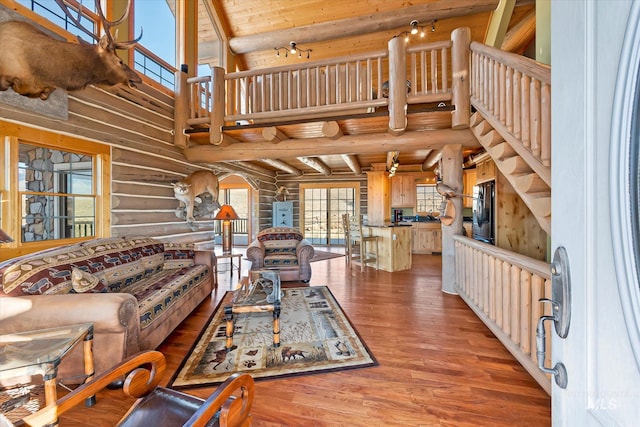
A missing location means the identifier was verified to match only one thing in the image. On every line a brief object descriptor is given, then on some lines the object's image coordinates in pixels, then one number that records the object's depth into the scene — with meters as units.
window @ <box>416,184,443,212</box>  7.73
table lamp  4.81
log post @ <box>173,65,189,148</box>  4.32
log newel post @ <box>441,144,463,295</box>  3.82
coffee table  2.33
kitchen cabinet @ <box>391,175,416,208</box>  7.53
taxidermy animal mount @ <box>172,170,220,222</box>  4.34
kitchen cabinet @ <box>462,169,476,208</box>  6.52
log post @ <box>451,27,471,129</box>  3.23
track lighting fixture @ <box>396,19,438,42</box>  4.58
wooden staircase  1.86
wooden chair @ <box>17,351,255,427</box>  1.02
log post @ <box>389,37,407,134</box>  3.39
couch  1.75
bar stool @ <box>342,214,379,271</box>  5.28
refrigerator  4.29
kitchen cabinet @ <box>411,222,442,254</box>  6.97
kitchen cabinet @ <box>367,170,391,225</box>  7.18
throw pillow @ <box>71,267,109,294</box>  2.06
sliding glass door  8.81
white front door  0.44
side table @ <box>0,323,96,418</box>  1.27
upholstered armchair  4.37
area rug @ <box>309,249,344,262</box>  6.51
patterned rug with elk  2.04
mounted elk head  2.28
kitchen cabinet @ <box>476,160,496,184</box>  4.28
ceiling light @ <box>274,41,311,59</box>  5.51
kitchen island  5.09
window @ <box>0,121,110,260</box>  2.41
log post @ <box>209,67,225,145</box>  4.13
